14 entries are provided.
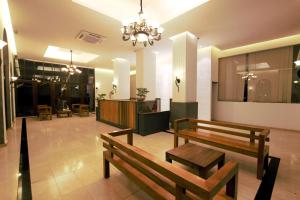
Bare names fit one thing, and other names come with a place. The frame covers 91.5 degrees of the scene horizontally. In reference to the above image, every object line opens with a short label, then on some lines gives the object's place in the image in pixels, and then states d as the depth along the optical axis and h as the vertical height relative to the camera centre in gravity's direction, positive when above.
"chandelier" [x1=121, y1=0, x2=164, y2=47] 2.89 +1.36
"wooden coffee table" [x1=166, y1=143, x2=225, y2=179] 1.92 -0.91
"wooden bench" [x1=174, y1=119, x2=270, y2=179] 2.22 -0.86
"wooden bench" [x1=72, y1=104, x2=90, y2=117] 8.62 -0.94
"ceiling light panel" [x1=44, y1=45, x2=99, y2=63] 7.94 +2.36
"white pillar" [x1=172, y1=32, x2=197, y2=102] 4.76 +0.97
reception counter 4.69 -0.77
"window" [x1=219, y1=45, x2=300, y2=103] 5.36 +0.74
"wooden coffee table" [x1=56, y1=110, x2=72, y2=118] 8.11 -0.97
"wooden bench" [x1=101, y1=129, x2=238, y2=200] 1.08 -0.74
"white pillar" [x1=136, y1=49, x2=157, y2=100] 6.38 +1.08
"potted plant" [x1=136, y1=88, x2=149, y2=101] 5.09 +0.03
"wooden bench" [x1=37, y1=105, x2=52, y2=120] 7.36 -0.86
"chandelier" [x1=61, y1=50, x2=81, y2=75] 7.31 +1.35
